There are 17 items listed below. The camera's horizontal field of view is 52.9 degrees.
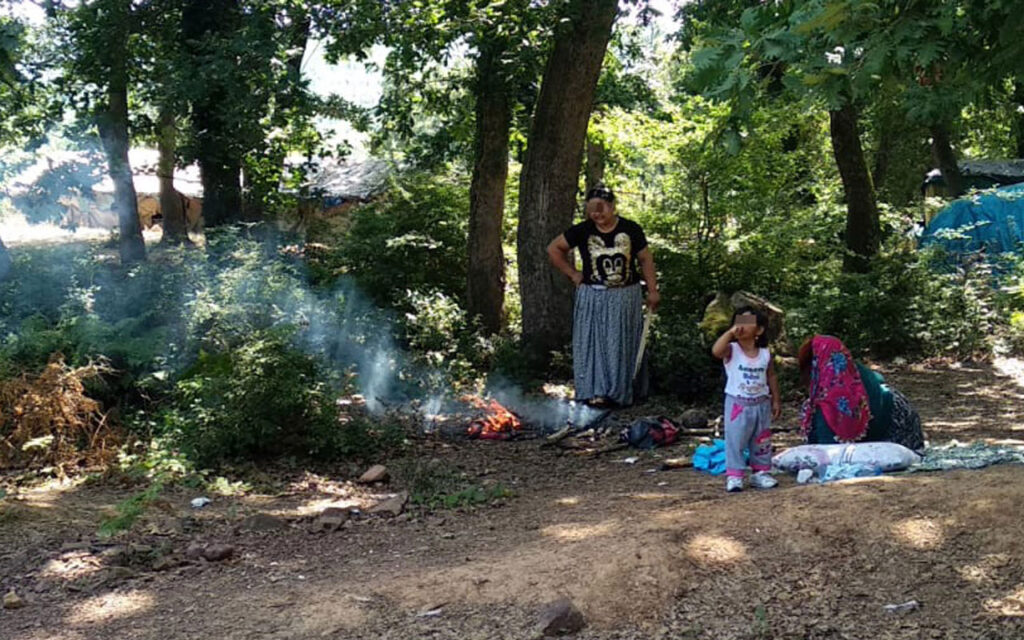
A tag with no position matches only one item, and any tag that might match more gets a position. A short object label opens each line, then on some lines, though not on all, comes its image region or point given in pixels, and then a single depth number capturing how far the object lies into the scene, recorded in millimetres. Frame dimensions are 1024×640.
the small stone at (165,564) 5051
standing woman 7730
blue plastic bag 6915
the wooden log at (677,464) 7172
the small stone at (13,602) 4583
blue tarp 15344
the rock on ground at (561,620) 3846
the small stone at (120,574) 4910
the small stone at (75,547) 5293
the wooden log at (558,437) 8383
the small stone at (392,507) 6262
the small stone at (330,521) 5910
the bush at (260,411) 7555
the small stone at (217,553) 5207
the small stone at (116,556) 5121
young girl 6004
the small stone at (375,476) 7281
